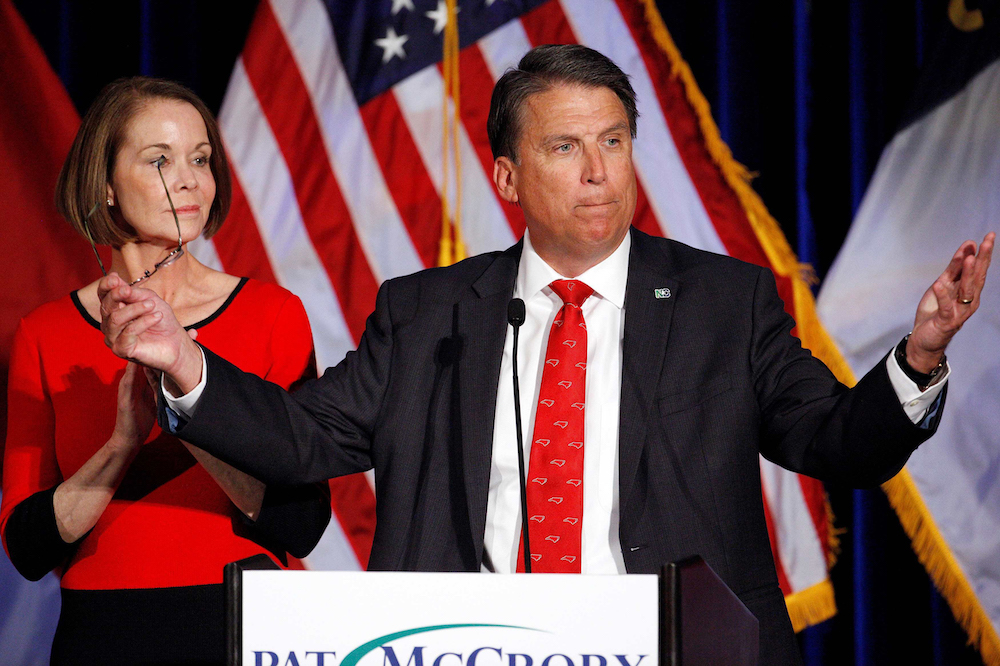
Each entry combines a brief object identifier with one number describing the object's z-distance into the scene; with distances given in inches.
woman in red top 450.3
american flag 486.2
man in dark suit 441.9
